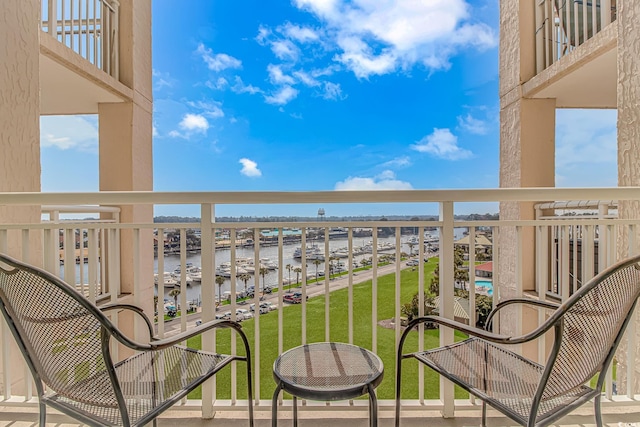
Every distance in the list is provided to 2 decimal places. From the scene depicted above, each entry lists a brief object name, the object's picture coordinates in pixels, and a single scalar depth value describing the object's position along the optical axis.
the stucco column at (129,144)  4.64
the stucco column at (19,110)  2.14
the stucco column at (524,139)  4.38
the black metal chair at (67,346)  1.03
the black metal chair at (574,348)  1.00
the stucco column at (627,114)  2.11
